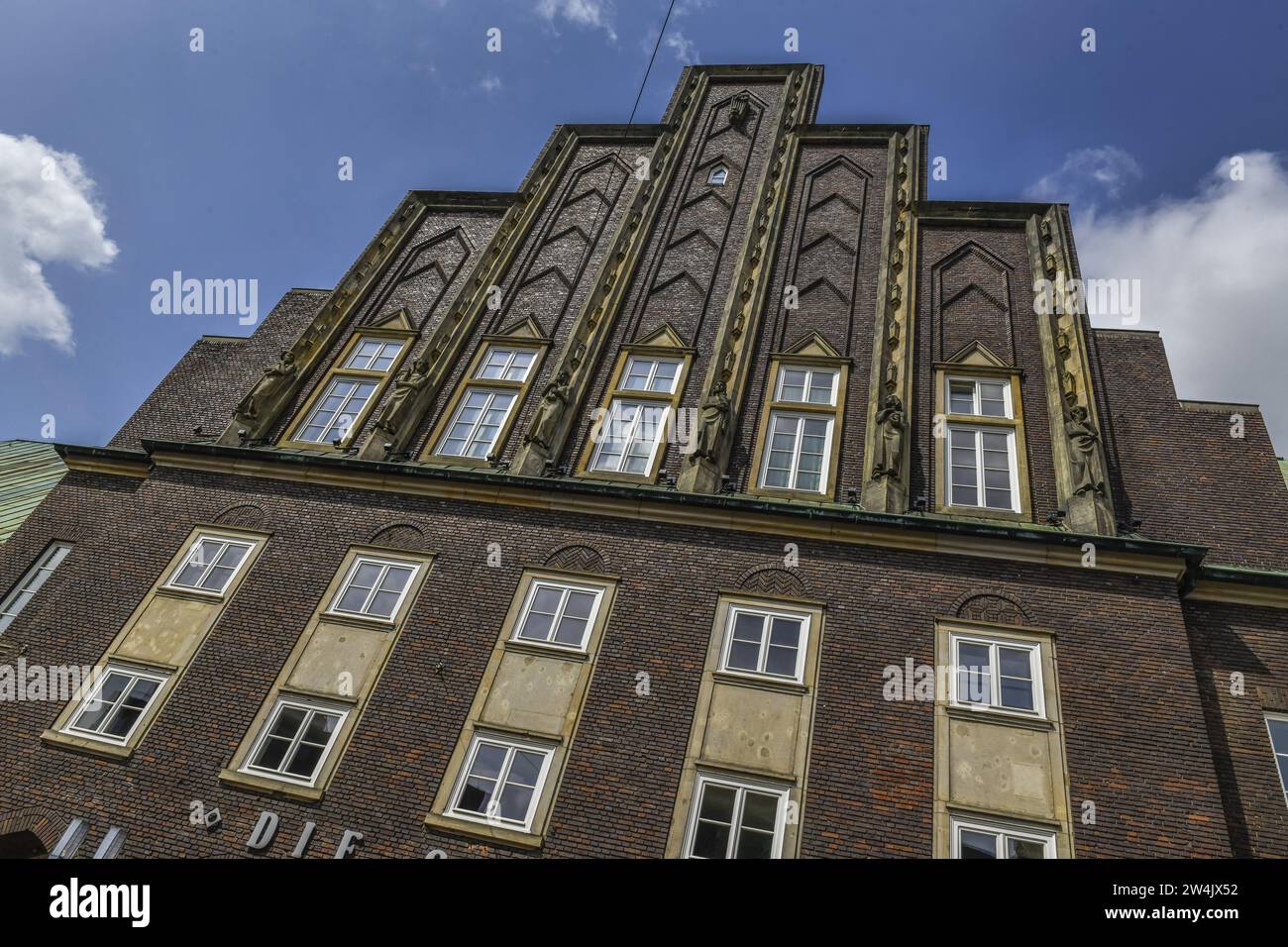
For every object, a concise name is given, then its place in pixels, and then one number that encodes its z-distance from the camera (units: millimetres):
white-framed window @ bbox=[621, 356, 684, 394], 14836
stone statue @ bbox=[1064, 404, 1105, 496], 11391
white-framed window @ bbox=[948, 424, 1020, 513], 12102
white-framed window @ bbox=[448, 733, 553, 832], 9312
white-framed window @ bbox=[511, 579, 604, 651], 10898
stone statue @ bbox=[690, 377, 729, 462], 12695
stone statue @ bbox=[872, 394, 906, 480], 12016
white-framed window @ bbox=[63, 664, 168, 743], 10812
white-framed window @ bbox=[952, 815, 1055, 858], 8477
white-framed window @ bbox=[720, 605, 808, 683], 10219
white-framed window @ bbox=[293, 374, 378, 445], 15094
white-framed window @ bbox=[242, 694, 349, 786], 10047
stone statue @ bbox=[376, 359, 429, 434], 14164
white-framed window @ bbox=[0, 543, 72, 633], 13491
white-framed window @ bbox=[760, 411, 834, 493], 12711
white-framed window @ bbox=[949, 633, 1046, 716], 9602
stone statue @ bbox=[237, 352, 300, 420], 14914
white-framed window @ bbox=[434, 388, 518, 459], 14234
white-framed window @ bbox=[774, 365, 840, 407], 14070
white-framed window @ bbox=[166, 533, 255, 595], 12391
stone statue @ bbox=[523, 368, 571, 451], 13406
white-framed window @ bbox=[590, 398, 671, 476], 13414
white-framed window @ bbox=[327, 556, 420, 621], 11633
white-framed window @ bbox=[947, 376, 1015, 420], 13430
